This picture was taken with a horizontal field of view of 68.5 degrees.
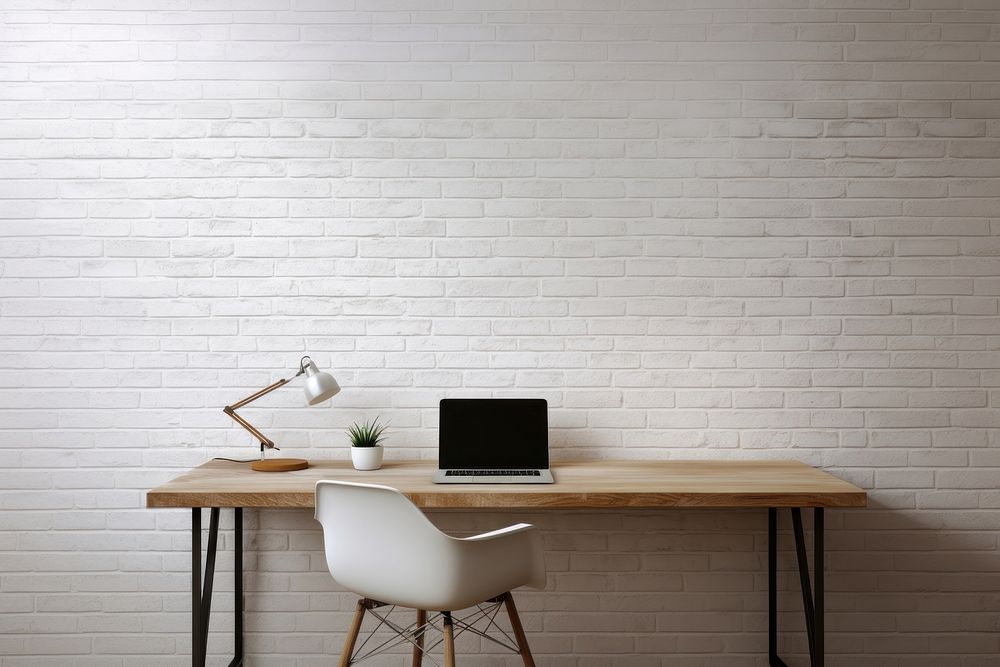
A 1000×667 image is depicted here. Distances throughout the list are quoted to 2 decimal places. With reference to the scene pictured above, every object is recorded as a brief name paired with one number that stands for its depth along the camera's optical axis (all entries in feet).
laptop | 7.91
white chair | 5.90
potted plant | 7.83
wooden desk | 6.77
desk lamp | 7.81
